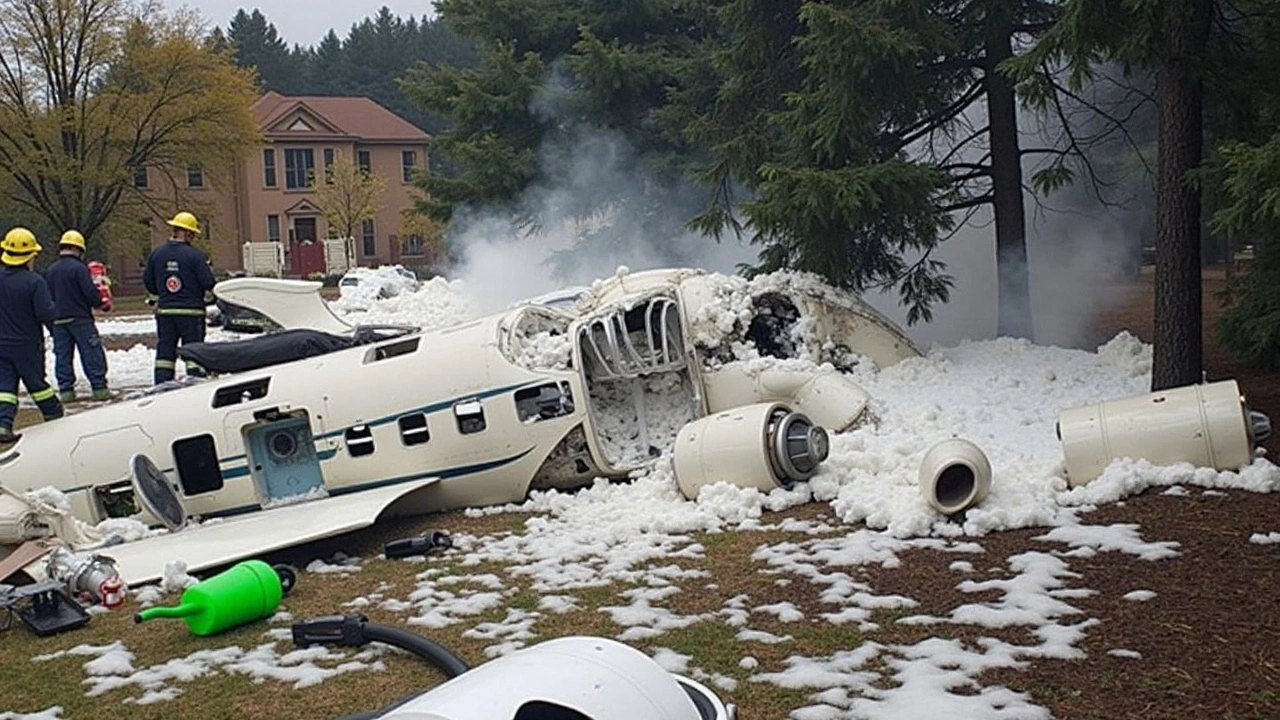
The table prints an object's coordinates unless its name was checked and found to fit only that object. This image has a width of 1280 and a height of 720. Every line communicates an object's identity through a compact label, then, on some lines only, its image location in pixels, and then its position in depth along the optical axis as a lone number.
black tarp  10.02
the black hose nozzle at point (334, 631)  5.86
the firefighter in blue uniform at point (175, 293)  13.08
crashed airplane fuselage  8.59
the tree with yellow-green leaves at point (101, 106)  34.72
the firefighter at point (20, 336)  12.03
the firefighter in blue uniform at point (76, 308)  14.16
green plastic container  6.19
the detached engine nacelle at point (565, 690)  3.16
